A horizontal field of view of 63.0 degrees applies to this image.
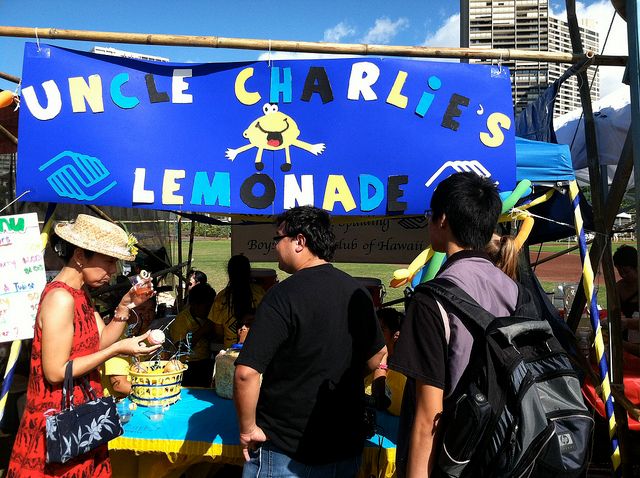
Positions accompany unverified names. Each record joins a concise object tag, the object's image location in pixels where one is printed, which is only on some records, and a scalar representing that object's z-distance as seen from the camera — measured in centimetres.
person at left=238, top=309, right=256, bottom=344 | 373
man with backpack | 147
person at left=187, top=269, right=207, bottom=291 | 542
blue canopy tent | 348
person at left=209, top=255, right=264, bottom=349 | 428
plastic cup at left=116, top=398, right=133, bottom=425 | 289
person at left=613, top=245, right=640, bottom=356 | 486
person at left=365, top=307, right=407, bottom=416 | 281
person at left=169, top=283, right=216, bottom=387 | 437
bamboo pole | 345
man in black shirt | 196
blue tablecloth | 267
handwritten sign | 320
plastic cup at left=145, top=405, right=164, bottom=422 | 298
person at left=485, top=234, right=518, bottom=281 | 281
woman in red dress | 211
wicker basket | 305
